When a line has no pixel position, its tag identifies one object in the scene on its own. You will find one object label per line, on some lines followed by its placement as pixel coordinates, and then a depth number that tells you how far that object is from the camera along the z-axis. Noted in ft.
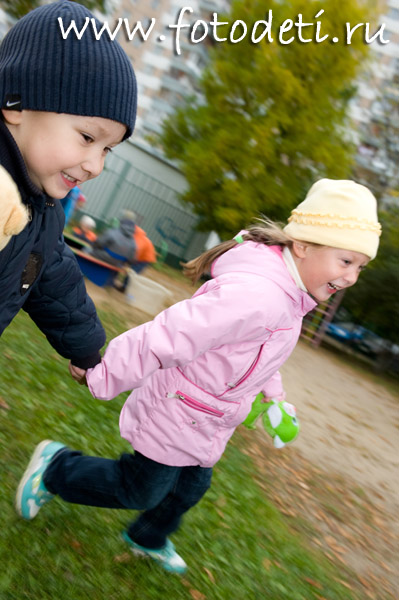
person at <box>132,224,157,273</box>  34.19
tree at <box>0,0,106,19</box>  26.68
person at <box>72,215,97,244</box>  34.27
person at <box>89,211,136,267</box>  31.68
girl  7.45
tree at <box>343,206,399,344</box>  56.03
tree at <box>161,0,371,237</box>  58.49
